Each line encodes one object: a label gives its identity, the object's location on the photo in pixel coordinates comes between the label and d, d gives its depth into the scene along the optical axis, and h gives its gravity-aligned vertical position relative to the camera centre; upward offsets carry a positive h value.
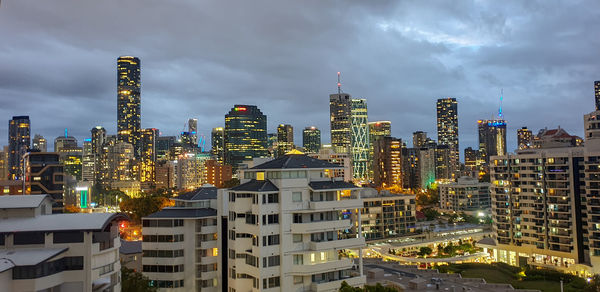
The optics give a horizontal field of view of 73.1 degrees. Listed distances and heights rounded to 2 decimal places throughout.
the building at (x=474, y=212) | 195.98 -23.61
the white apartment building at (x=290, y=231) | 46.81 -7.47
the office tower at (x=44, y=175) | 105.38 -0.58
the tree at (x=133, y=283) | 45.25 -12.67
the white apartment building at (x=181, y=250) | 53.16 -10.65
